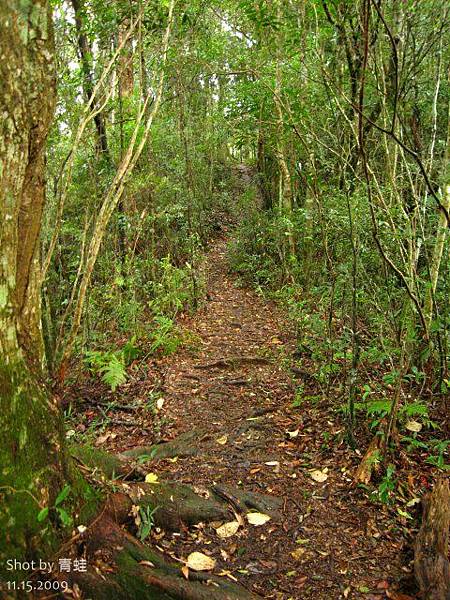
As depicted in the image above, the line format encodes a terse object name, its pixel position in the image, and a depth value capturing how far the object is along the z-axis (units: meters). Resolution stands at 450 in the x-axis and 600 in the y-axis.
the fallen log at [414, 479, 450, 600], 2.73
